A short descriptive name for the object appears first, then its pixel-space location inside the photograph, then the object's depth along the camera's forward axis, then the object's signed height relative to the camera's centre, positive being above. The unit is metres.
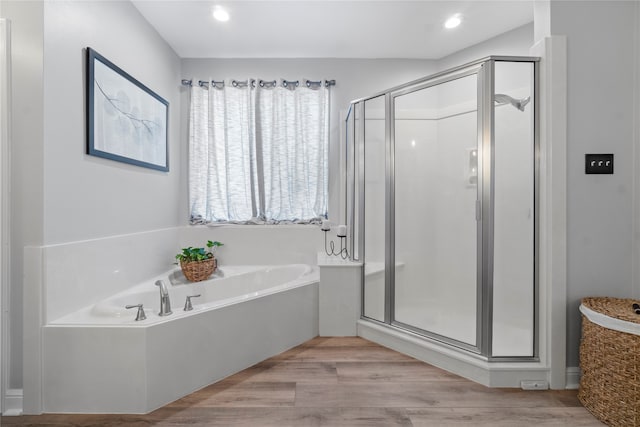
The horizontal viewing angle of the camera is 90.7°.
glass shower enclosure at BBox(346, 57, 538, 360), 1.89 +0.06
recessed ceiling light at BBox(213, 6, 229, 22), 2.38 +1.53
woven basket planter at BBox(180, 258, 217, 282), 2.71 -0.49
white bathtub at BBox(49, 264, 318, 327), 1.68 -0.56
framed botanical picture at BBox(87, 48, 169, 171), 1.89 +0.67
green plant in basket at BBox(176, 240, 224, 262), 2.74 -0.37
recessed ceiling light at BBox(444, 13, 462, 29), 2.51 +1.56
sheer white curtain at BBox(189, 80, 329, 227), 3.15 +0.64
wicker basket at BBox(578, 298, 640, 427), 1.43 -0.72
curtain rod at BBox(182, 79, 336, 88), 3.15 +1.30
